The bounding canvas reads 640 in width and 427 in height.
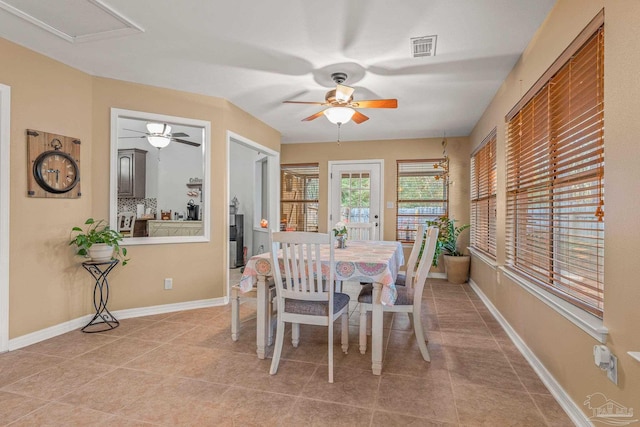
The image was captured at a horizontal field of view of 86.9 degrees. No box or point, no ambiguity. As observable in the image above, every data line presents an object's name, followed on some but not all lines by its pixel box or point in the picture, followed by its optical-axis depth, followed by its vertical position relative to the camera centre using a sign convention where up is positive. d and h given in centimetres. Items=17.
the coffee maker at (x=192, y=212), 629 +1
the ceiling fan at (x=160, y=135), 420 +103
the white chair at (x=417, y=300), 255 -66
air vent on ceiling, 257 +133
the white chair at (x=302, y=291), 220 -53
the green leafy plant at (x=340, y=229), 319 -15
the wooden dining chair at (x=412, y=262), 309 -45
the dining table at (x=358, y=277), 232 -46
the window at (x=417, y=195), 586 +33
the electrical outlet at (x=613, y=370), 150 -69
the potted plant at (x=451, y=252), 521 -62
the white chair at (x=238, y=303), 279 -75
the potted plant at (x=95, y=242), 308 -27
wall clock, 284 +41
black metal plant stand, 321 -84
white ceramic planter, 311 -37
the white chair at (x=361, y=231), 434 -23
